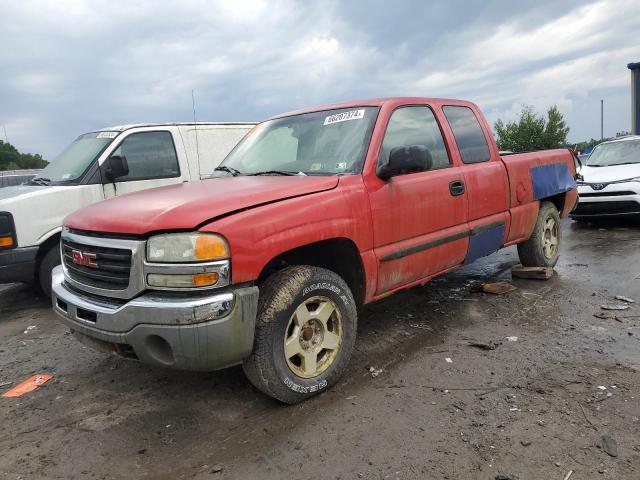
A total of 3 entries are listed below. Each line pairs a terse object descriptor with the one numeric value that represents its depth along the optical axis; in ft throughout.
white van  16.88
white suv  27.12
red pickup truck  8.59
